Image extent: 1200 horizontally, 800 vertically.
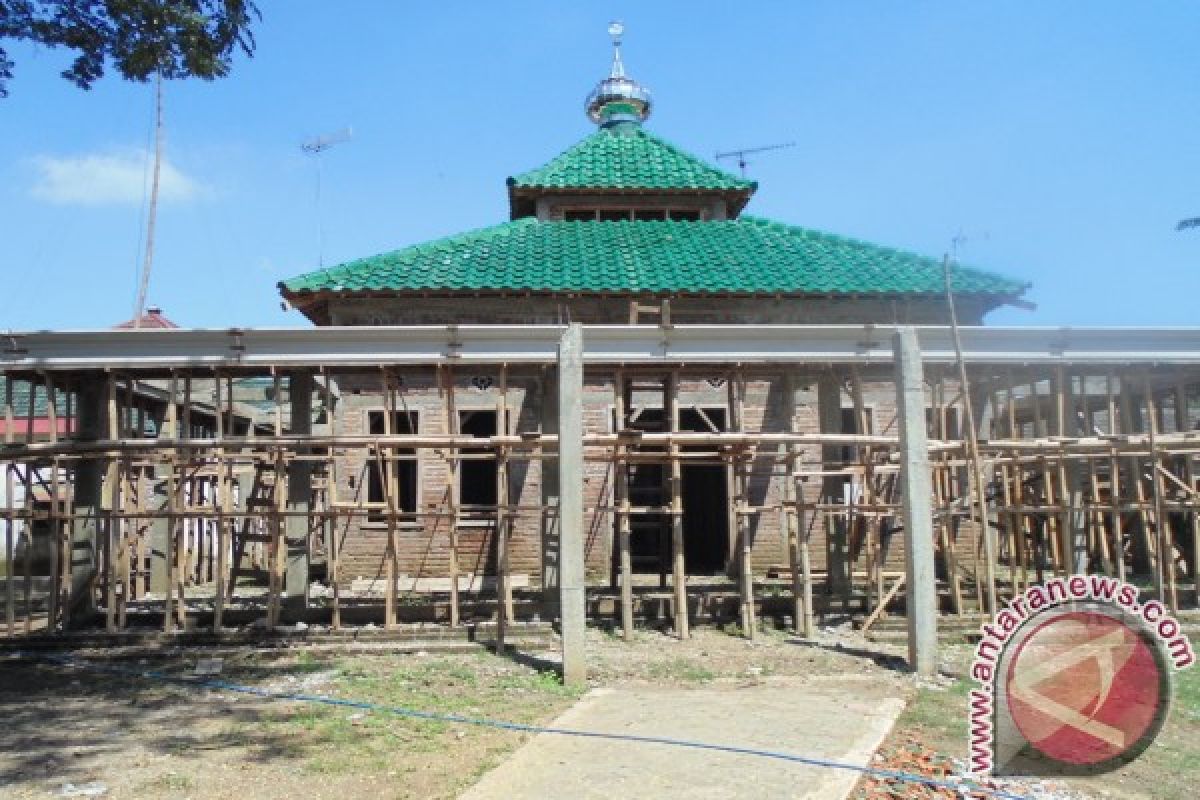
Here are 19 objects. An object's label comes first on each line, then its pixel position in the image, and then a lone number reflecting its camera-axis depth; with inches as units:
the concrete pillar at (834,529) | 457.7
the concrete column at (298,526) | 420.5
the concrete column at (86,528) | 413.2
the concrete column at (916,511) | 344.2
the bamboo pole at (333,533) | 395.9
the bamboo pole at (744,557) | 407.5
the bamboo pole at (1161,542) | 418.9
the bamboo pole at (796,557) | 410.0
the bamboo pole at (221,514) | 387.2
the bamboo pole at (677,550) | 402.0
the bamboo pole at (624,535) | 397.1
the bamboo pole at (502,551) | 376.8
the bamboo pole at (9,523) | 382.0
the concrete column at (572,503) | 327.9
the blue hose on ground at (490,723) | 220.5
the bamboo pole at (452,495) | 392.5
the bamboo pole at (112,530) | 392.5
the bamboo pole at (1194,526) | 434.6
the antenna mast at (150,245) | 1076.5
